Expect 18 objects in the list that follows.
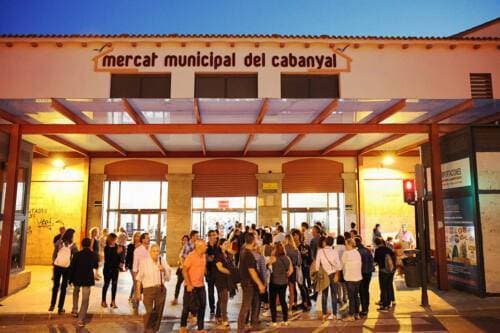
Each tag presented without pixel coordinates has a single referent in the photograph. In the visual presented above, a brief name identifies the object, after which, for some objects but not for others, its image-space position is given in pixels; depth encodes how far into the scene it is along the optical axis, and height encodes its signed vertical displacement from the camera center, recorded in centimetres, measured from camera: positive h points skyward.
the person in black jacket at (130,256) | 944 -92
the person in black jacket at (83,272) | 784 -109
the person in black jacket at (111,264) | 901 -106
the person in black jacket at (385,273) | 881 -120
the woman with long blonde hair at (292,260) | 868 -91
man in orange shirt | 690 -114
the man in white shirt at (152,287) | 664 -118
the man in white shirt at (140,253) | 790 -71
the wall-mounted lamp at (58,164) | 1716 +242
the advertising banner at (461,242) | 1011 -59
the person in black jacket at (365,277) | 847 -125
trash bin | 1109 -146
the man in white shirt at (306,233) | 1181 -41
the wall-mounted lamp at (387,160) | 1773 +279
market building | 995 +313
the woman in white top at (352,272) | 793 -106
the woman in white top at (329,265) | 802 -95
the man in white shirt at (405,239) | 1462 -72
